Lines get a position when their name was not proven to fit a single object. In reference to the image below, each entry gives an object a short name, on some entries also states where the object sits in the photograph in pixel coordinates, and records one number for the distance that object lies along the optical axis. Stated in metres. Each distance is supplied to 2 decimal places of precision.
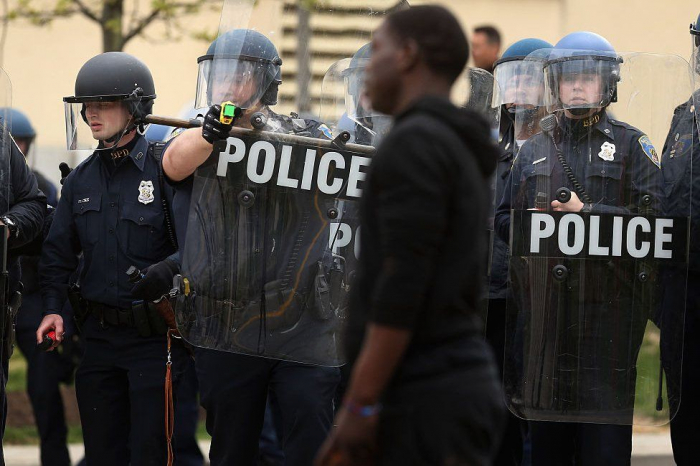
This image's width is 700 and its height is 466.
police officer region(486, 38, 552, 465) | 10.29
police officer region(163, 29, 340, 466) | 8.74
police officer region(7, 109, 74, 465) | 12.23
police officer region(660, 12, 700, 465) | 9.27
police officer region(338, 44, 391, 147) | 9.19
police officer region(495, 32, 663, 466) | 9.11
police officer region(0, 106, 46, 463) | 9.66
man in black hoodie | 5.19
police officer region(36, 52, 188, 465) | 9.60
